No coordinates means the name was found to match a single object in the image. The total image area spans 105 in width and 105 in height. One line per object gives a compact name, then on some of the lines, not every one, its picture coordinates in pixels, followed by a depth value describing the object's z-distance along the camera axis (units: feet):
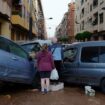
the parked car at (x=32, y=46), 16.82
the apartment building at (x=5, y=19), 32.55
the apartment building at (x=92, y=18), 70.69
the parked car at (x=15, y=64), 11.85
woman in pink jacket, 13.19
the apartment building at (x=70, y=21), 148.27
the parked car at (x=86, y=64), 13.29
